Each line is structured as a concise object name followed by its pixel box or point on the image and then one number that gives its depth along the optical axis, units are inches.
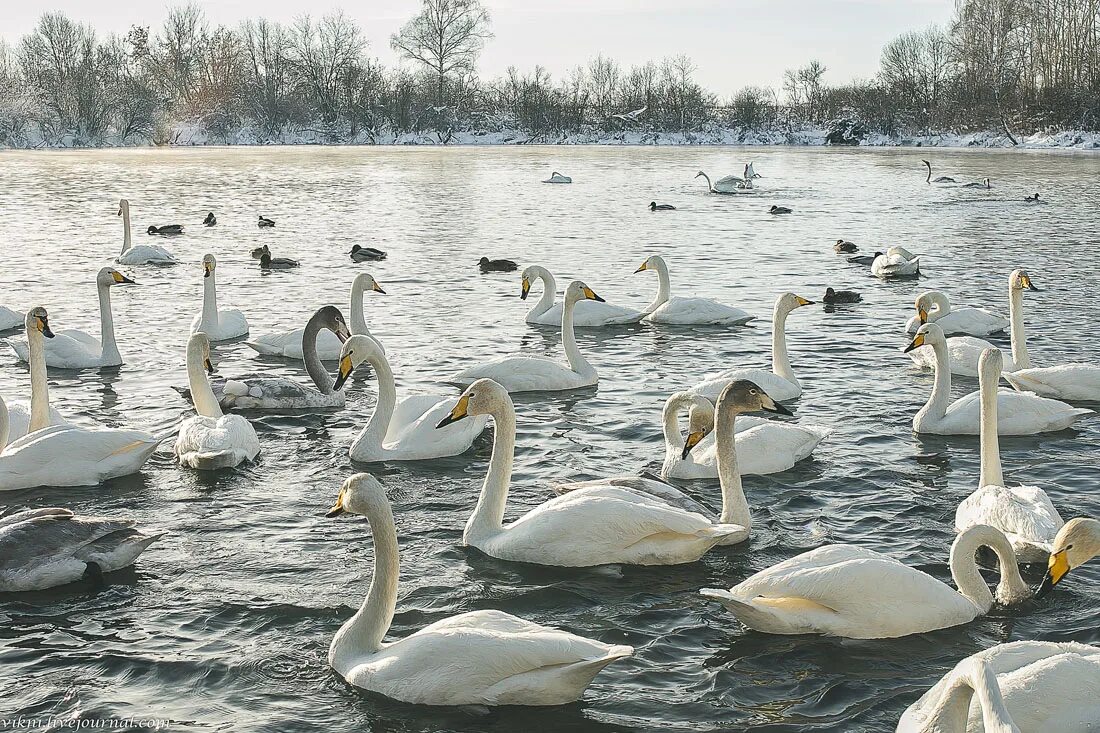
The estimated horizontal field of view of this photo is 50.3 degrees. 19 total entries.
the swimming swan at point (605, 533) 245.4
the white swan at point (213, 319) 498.3
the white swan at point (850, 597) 211.8
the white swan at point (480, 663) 186.4
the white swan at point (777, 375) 369.7
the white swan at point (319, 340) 460.8
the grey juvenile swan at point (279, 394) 386.6
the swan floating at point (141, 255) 767.1
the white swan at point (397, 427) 333.1
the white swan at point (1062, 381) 379.9
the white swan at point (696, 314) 532.4
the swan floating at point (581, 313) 537.0
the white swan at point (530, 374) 412.2
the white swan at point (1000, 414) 347.6
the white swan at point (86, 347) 445.4
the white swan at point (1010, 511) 240.7
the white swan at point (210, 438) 316.5
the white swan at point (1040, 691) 164.1
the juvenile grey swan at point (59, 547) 237.5
